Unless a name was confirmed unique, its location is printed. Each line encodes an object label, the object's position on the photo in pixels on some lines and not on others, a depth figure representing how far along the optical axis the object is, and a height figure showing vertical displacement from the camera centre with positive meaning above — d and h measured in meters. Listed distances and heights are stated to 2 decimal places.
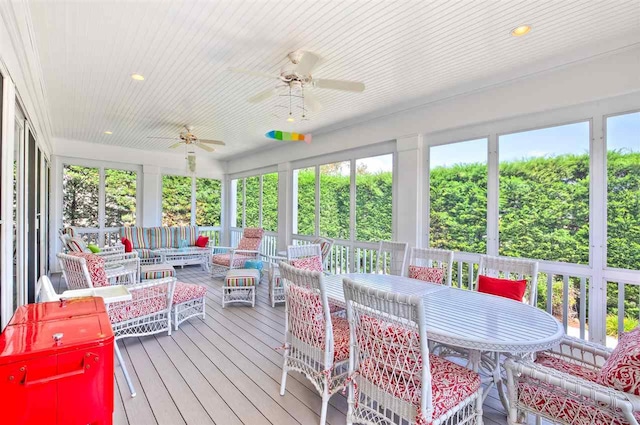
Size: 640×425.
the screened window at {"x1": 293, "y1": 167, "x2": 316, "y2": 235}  6.50 +0.23
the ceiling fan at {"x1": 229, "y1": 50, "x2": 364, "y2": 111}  2.62 +1.26
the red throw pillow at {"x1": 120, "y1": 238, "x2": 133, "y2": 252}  6.34 -0.69
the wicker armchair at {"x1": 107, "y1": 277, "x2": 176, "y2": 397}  3.15 -1.05
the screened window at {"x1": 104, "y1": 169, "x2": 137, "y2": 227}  7.69 +0.35
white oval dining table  1.75 -0.71
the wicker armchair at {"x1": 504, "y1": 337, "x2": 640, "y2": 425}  1.32 -0.89
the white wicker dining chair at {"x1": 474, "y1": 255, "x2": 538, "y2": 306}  2.66 -0.50
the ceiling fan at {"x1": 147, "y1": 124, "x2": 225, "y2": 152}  5.57 +1.32
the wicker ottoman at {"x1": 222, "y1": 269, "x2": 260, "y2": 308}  4.68 -1.14
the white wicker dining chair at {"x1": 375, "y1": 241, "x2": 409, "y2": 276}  3.86 -0.67
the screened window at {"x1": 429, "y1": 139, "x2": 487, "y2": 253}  3.95 +0.22
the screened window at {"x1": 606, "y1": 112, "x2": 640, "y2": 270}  2.85 +0.21
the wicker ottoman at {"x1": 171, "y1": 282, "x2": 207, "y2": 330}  3.71 -1.09
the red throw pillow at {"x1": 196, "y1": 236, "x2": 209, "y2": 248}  7.91 -0.77
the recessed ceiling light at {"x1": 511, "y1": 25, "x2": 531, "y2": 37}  2.55 +1.52
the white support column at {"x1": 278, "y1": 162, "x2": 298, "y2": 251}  6.92 +0.22
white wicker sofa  7.10 -0.72
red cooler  1.10 -0.61
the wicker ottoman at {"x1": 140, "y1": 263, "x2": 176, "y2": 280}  5.11 -1.00
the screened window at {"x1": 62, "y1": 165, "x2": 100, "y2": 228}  7.15 +0.37
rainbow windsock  4.25 +1.12
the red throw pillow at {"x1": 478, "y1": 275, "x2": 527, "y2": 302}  2.70 -0.66
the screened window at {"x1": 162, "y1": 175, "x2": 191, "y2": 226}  8.50 +0.31
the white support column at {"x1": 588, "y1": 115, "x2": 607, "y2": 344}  3.00 -0.17
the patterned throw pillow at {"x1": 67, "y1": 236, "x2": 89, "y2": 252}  4.19 -0.47
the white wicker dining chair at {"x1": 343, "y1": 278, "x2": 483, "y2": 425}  1.54 -0.89
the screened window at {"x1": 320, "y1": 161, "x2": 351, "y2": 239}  5.77 +0.25
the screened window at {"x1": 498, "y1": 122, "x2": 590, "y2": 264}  3.17 +0.21
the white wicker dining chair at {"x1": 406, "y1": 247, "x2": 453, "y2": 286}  3.28 -0.48
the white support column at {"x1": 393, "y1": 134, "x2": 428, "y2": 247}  4.48 +0.34
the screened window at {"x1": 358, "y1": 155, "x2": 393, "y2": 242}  5.03 +0.24
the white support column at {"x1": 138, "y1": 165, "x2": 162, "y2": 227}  8.07 +0.41
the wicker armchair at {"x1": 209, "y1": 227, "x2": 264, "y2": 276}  6.17 -0.90
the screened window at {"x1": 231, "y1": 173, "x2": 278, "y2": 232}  7.66 +0.28
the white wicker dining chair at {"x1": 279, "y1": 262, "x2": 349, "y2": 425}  2.07 -0.90
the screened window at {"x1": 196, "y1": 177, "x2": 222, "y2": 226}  9.16 +0.29
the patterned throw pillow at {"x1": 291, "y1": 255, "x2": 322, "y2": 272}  3.31 -0.55
